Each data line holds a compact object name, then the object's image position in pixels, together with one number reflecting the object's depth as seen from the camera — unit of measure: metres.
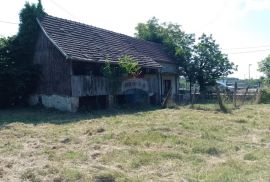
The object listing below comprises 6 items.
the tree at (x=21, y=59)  20.07
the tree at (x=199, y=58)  33.03
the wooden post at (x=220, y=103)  20.31
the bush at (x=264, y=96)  27.31
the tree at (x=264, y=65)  57.43
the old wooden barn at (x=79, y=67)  19.20
